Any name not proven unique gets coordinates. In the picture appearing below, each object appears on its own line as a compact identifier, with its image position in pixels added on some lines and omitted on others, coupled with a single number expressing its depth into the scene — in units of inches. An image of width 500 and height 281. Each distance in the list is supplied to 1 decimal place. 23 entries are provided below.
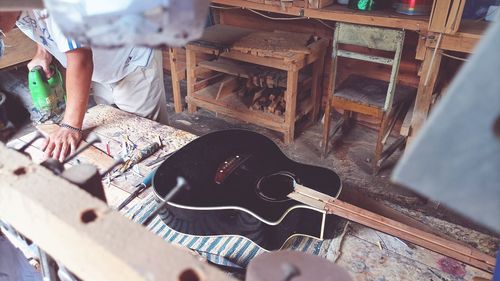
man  66.2
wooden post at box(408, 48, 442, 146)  94.9
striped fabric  47.3
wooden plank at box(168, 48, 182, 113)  150.1
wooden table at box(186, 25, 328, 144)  123.4
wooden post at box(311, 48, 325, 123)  137.3
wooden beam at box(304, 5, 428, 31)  99.0
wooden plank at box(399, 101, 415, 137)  102.6
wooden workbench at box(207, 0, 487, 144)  89.1
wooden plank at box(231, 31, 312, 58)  121.6
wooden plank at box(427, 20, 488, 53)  87.3
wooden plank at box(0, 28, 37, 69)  128.3
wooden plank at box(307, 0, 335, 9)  114.4
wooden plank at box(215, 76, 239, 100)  150.6
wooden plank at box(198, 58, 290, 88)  136.3
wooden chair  104.1
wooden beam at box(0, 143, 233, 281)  20.0
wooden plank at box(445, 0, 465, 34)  85.5
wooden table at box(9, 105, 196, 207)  58.2
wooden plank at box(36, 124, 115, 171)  63.1
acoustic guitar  47.2
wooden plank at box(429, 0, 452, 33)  87.7
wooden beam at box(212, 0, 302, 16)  120.9
